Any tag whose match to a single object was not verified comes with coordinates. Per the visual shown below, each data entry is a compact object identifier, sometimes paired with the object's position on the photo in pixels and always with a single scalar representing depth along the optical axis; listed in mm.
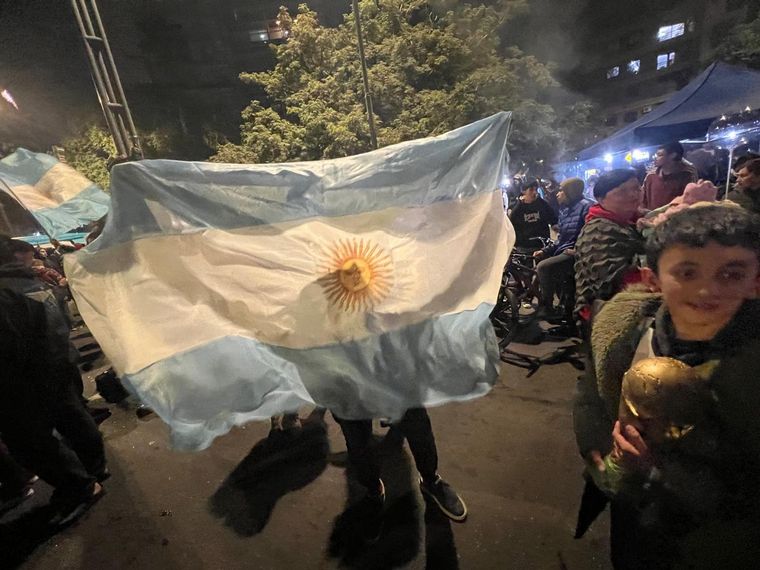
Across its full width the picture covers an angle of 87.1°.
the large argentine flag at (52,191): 6082
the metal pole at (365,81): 8695
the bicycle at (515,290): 5328
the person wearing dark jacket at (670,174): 4480
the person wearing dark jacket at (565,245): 4719
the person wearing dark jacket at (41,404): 2715
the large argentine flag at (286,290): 2176
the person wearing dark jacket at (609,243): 2545
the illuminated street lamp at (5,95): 11777
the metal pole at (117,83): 5655
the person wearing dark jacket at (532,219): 6086
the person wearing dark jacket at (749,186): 3652
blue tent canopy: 6512
